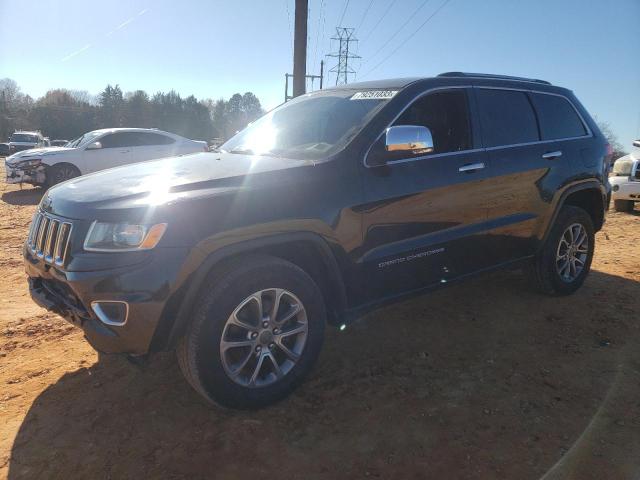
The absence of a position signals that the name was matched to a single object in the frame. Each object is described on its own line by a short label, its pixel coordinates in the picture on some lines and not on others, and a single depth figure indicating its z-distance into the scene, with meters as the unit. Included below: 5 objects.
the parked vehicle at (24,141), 28.77
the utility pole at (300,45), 13.46
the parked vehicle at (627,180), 9.40
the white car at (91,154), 11.62
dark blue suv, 2.46
